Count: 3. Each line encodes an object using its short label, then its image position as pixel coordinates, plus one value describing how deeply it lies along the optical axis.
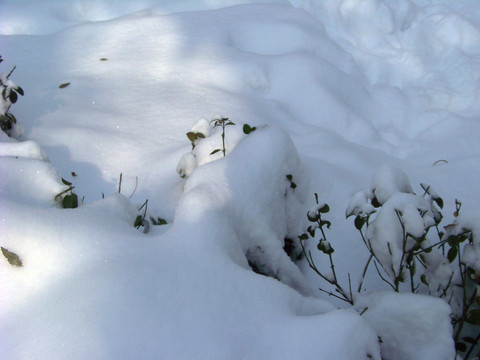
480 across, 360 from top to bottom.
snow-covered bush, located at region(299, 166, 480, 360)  1.02
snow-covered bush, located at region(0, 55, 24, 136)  1.71
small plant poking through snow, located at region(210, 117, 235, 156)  1.46
